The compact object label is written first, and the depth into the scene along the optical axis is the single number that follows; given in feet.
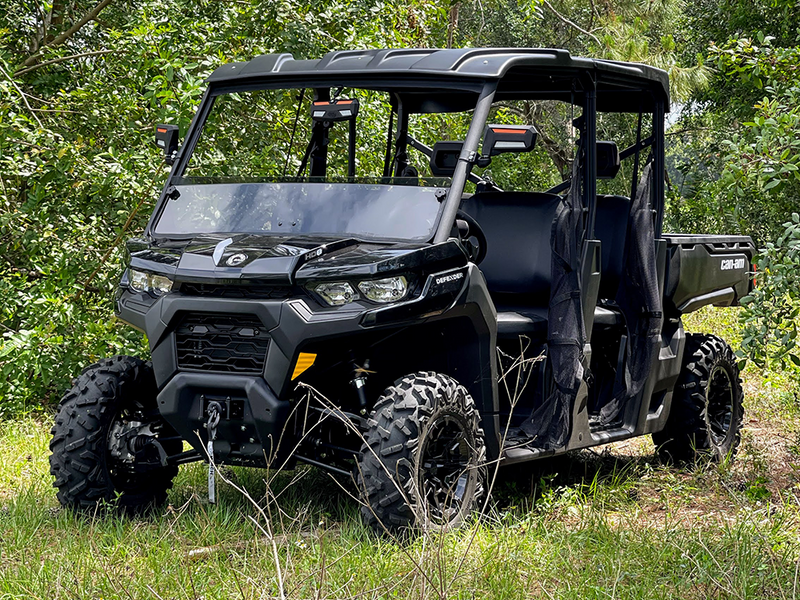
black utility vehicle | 28.02
